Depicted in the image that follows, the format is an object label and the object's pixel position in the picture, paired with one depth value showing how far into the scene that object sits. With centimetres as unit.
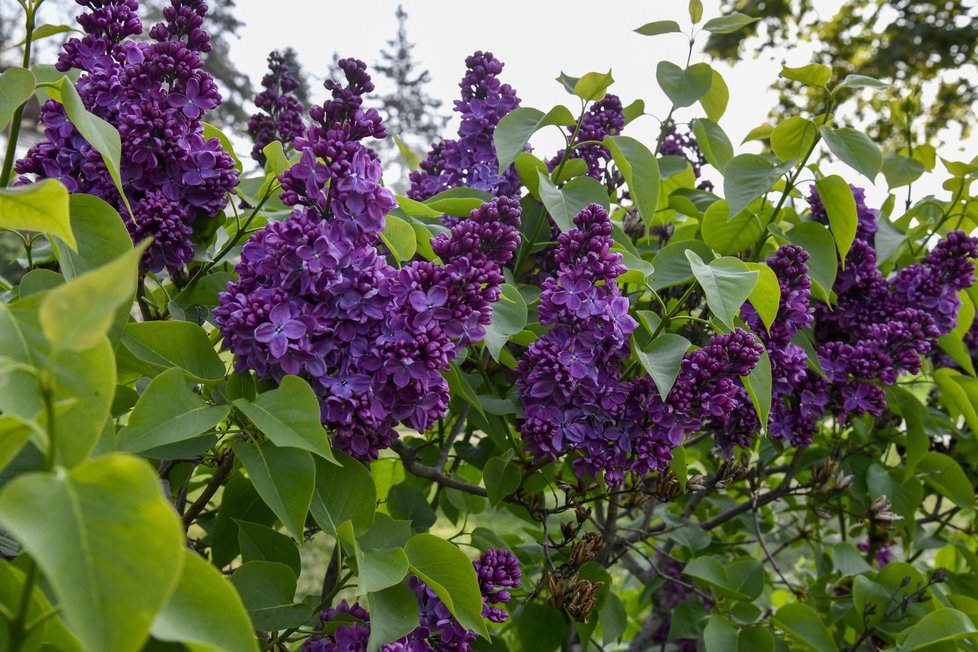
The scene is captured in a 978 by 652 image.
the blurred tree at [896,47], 556
